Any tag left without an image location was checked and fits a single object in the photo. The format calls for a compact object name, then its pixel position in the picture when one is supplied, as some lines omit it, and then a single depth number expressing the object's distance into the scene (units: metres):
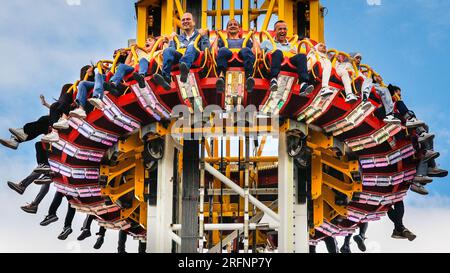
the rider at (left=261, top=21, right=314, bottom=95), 28.33
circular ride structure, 29.53
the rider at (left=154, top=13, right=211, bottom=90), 27.95
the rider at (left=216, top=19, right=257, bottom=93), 28.08
